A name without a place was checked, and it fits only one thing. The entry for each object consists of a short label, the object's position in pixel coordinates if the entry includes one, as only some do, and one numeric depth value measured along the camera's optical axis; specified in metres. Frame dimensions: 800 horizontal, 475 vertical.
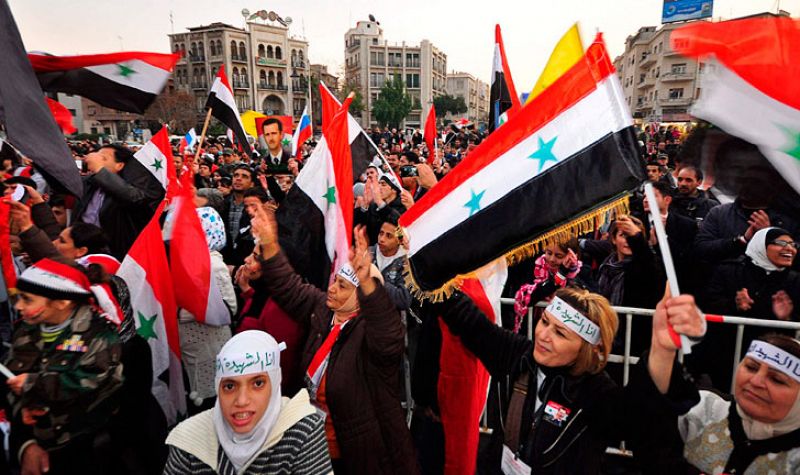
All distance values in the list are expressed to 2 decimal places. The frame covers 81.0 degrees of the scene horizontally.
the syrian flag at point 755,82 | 1.62
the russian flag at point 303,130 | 10.05
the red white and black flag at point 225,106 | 7.52
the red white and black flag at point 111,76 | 3.49
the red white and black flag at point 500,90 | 5.02
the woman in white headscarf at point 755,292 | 3.32
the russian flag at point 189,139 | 12.78
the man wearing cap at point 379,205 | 5.09
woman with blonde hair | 2.08
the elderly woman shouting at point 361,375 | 2.44
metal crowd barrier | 3.05
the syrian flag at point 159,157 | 5.56
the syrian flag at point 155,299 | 3.51
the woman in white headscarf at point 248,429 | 2.09
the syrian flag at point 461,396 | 3.27
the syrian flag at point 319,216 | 3.66
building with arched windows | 68.88
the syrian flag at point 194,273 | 3.68
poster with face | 7.97
